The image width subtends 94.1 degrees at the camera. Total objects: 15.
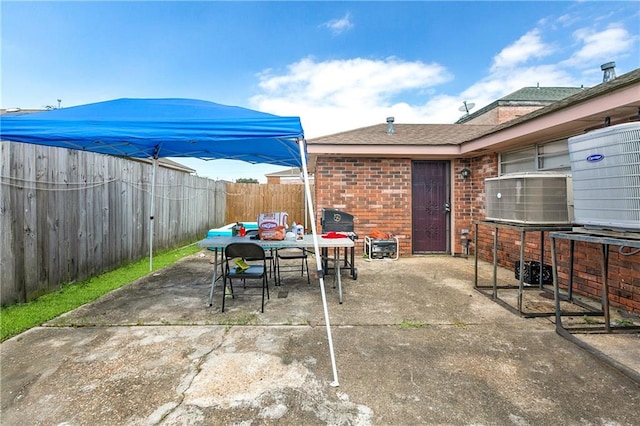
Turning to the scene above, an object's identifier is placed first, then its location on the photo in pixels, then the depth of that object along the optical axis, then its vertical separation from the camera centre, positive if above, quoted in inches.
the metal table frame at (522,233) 139.1 -13.7
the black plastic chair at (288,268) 189.9 -47.9
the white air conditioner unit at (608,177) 86.0 +8.7
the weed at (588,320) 133.0 -52.5
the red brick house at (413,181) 269.1 +25.0
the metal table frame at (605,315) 93.4 -44.8
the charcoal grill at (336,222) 241.9 -12.7
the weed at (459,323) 129.1 -52.0
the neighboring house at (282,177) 1083.5 +117.3
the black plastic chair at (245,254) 142.4 -22.0
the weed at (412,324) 129.1 -51.8
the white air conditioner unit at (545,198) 139.3 +3.3
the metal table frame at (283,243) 157.9 -19.7
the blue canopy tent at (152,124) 105.2 +31.0
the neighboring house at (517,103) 502.3 +178.7
